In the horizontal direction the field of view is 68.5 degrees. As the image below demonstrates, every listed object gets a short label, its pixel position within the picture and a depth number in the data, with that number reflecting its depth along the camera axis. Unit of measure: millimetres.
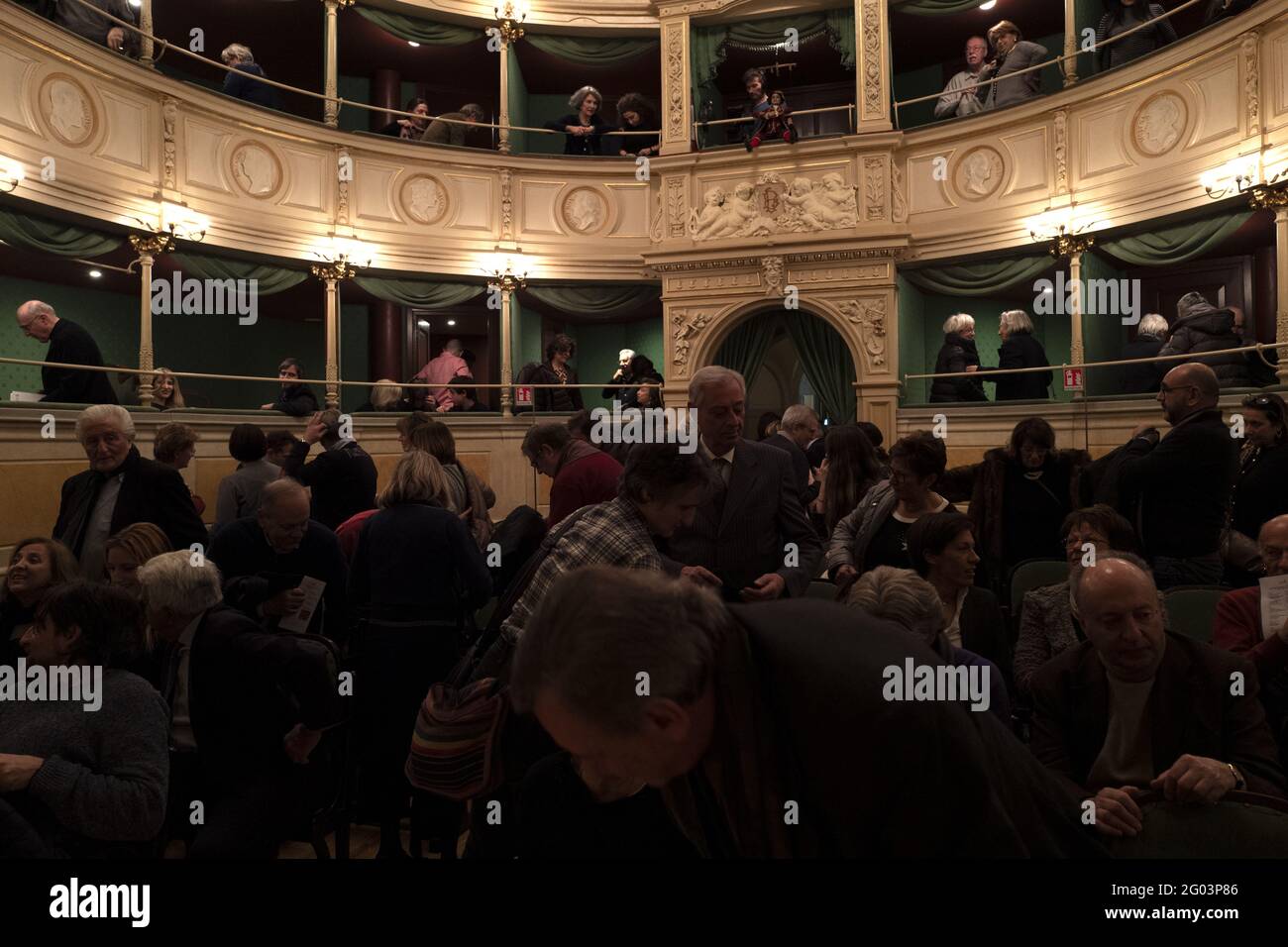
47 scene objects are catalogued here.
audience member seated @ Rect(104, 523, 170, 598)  2959
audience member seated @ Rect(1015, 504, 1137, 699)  2883
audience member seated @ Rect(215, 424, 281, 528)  4645
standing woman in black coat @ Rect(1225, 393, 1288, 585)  3691
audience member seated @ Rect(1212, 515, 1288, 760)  2436
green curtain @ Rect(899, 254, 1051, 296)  9984
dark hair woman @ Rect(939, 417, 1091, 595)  3994
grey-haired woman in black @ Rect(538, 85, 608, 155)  11852
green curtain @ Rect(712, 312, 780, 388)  11312
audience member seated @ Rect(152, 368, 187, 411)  8562
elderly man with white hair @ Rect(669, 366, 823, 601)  3021
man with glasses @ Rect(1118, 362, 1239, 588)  3457
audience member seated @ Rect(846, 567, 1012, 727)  2184
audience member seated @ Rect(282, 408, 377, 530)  4496
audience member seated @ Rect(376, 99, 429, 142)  11328
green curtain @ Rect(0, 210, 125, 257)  8016
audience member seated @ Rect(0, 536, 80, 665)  2775
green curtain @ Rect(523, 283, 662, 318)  11750
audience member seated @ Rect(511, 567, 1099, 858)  1039
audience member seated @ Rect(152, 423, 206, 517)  4371
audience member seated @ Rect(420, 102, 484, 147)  11618
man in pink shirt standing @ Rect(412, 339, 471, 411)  10719
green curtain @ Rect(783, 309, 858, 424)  10992
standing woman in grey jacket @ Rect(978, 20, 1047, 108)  9961
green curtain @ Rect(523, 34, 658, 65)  11961
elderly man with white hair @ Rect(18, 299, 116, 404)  6438
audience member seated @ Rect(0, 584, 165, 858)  2035
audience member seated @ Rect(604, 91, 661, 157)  11977
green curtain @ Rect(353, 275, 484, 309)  11062
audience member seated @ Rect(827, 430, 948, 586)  3244
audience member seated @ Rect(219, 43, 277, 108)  10102
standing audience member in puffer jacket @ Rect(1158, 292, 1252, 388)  7547
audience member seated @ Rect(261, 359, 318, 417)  9156
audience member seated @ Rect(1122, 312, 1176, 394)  8391
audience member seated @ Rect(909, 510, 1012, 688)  2738
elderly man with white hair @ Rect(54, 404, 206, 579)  3547
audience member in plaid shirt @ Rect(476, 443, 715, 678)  2348
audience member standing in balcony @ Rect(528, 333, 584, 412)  9969
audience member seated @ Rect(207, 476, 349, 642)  3102
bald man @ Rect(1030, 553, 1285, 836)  1990
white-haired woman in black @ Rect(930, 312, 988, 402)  9125
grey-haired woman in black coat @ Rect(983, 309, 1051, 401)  8594
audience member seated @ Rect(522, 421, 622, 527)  3523
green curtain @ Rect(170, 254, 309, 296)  9609
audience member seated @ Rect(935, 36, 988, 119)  10344
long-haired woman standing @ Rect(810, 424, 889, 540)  3881
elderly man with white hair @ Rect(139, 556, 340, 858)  2498
